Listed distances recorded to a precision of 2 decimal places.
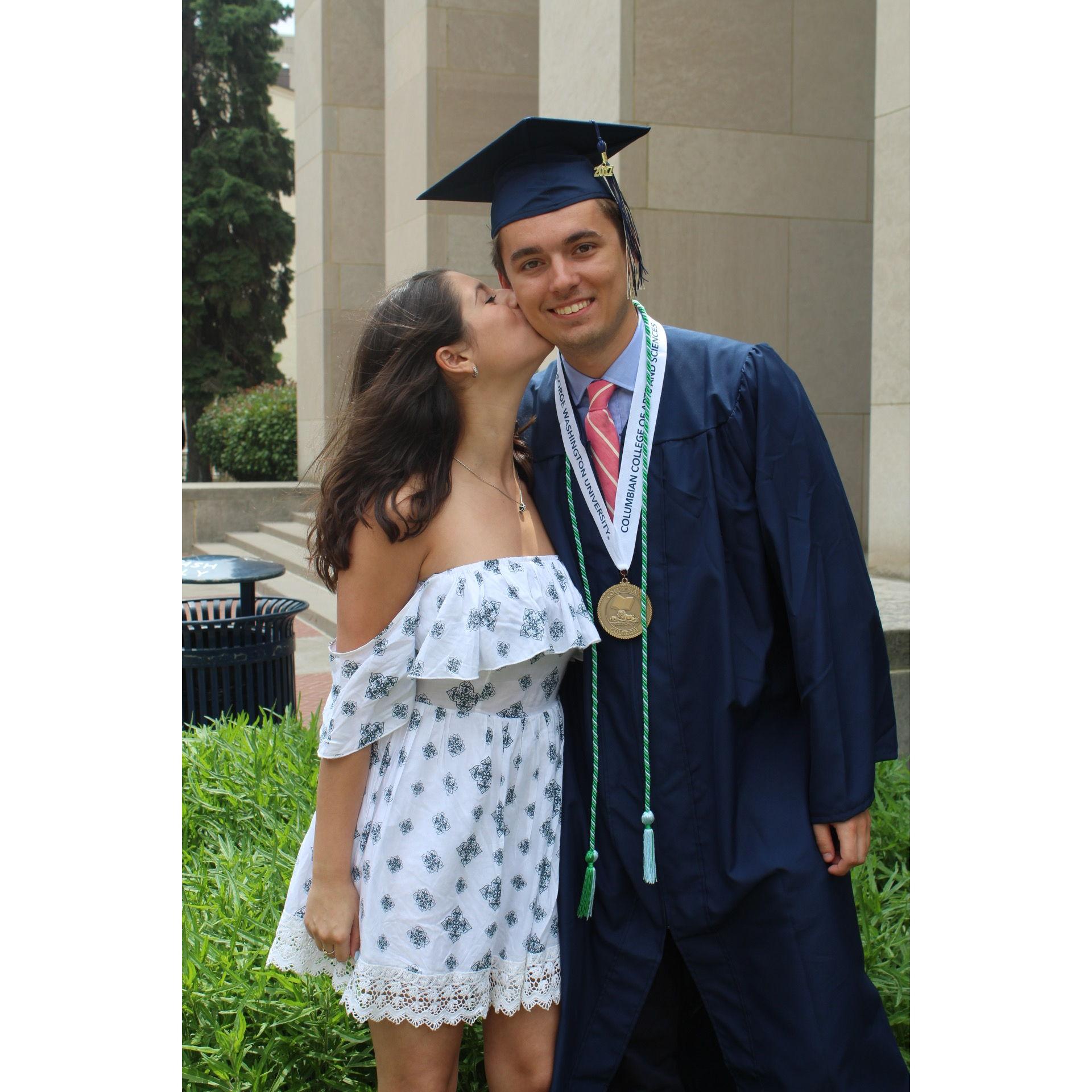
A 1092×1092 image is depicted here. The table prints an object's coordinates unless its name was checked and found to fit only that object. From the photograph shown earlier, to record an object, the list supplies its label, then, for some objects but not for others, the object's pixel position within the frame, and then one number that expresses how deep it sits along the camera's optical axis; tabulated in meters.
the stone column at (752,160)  6.64
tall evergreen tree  26.67
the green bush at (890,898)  3.31
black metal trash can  5.39
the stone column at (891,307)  5.51
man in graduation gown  2.36
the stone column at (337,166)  13.38
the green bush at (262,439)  16.91
